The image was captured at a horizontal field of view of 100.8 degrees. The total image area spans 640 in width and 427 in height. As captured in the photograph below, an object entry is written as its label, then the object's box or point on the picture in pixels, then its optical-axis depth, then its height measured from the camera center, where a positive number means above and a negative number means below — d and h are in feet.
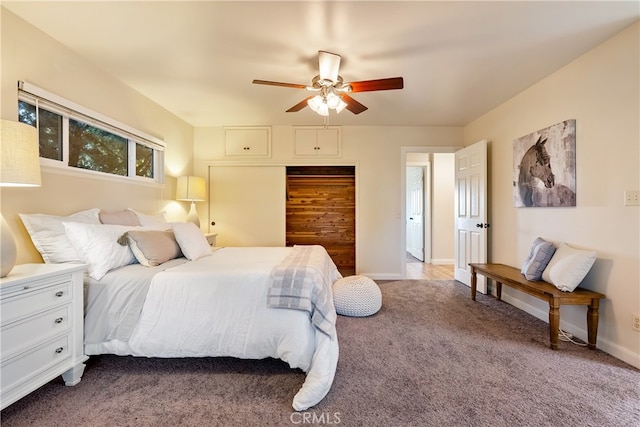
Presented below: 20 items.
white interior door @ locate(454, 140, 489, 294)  11.46 +0.03
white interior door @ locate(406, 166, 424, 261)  19.65 -0.03
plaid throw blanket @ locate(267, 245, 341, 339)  5.48 -1.76
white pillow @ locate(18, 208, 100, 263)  5.75 -0.61
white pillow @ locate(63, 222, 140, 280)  5.90 -0.82
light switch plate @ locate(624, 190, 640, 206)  6.16 +0.31
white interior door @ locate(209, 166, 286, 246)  14.15 +0.19
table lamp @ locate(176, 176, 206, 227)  11.75 +0.87
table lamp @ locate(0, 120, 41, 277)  4.53 +0.82
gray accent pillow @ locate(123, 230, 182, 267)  6.49 -0.92
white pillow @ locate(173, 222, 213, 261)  7.54 -0.90
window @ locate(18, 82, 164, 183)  6.29 +2.18
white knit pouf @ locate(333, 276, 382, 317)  8.91 -2.99
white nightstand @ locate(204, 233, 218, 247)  12.13 -1.31
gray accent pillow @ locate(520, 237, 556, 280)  7.95 -1.48
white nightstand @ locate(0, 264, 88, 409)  4.30 -2.11
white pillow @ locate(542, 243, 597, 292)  6.89 -1.53
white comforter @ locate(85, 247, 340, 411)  5.56 -2.38
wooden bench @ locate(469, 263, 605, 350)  6.72 -2.30
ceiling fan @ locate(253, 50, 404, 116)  6.82 +3.37
